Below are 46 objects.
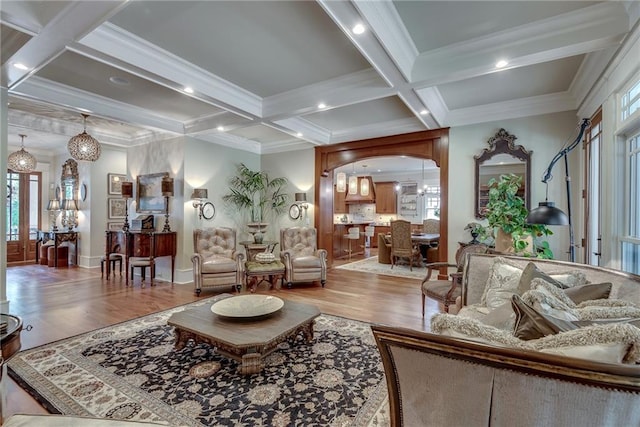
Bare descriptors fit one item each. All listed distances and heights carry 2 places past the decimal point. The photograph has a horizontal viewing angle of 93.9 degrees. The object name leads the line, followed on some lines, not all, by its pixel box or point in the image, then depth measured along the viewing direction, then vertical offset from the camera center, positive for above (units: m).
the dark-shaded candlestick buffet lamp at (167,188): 5.41 +0.50
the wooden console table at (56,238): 6.95 -0.55
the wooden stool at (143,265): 5.27 -0.88
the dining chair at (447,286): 3.11 -0.79
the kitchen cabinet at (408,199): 10.65 +0.61
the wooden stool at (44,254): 7.14 -0.95
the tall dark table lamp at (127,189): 5.89 +0.51
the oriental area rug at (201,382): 1.91 -1.25
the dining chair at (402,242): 6.74 -0.61
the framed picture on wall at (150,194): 5.80 +0.44
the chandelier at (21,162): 5.71 +1.03
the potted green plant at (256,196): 6.52 +0.46
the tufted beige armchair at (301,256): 5.14 -0.73
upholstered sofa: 0.78 -0.48
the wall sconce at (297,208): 6.72 +0.17
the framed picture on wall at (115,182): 7.24 +0.81
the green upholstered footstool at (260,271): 4.97 -0.93
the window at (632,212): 2.51 +0.04
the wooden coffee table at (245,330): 2.24 -0.92
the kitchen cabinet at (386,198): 10.95 +0.66
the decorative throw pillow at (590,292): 1.64 -0.43
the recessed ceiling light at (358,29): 2.40 +1.52
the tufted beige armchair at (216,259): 4.66 -0.73
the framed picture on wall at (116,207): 7.26 +0.20
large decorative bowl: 2.62 -0.84
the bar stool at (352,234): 8.50 -0.52
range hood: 10.60 +0.72
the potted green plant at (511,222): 3.24 -0.07
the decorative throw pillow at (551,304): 1.28 -0.40
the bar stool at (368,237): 9.73 -0.75
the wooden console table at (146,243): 5.18 -0.50
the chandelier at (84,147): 4.61 +1.06
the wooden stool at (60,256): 6.98 -0.97
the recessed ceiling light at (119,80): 3.68 +1.69
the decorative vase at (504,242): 3.44 -0.30
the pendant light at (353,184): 9.77 +1.05
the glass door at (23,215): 7.13 +0.01
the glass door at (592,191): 3.39 +0.30
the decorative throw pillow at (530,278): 1.90 -0.41
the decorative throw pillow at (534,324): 1.05 -0.39
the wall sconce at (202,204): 5.41 +0.23
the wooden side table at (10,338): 1.49 -0.63
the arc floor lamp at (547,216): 2.43 +0.00
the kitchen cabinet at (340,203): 10.28 +0.44
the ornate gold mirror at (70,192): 7.19 +0.57
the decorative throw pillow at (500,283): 2.22 -0.52
